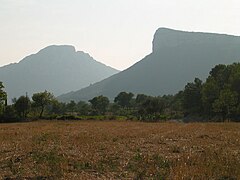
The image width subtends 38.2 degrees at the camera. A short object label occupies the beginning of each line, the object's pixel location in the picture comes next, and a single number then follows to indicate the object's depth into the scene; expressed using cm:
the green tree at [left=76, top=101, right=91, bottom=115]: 12703
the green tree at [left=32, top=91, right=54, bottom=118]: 10619
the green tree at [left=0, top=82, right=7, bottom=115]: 6531
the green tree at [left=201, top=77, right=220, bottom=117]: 8356
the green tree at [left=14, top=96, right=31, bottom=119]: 9846
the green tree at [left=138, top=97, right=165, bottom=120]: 11275
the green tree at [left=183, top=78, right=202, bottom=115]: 10412
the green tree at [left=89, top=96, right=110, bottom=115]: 13925
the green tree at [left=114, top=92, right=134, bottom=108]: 16224
